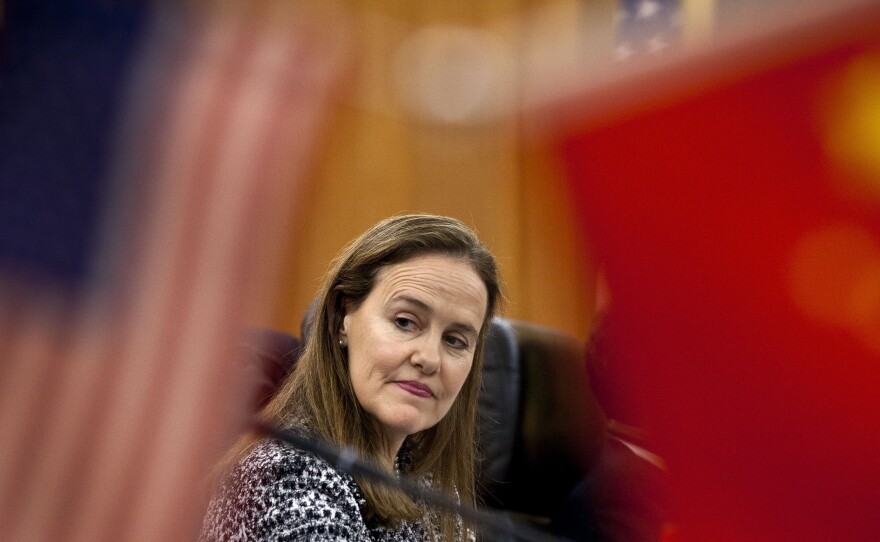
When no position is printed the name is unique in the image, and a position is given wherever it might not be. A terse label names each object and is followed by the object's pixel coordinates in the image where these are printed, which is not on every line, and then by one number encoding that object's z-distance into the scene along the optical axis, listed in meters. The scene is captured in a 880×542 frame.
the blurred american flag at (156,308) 1.53
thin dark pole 2.07
